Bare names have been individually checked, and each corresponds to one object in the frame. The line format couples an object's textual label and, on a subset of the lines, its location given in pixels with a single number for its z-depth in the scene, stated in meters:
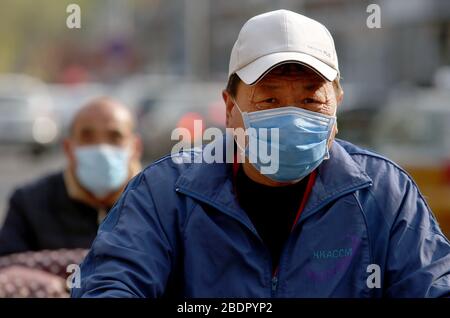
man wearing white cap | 2.97
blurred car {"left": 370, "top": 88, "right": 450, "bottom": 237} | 11.09
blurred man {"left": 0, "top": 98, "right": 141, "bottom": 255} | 5.65
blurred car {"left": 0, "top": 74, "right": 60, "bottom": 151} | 33.16
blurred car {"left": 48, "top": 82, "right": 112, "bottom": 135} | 36.88
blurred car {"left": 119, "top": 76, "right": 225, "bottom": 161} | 25.73
